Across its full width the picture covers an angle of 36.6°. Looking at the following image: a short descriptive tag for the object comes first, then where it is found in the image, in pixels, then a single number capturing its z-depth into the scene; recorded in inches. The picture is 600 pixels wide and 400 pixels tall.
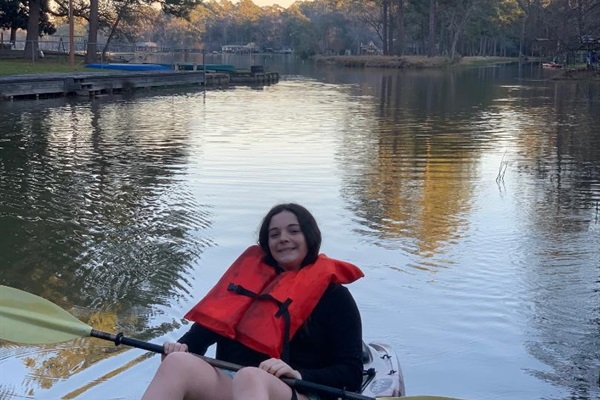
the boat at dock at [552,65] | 2857.3
